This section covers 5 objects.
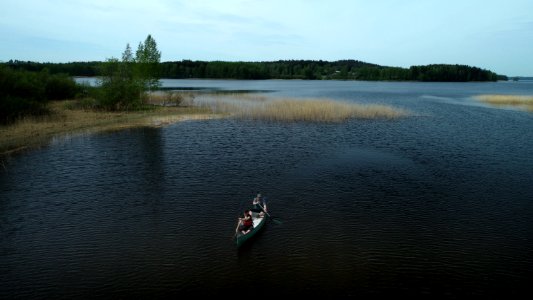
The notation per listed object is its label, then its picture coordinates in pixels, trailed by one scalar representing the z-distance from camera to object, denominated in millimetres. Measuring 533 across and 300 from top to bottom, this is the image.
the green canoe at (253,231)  19250
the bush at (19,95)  46750
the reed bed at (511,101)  80512
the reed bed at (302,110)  59500
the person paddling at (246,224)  19984
